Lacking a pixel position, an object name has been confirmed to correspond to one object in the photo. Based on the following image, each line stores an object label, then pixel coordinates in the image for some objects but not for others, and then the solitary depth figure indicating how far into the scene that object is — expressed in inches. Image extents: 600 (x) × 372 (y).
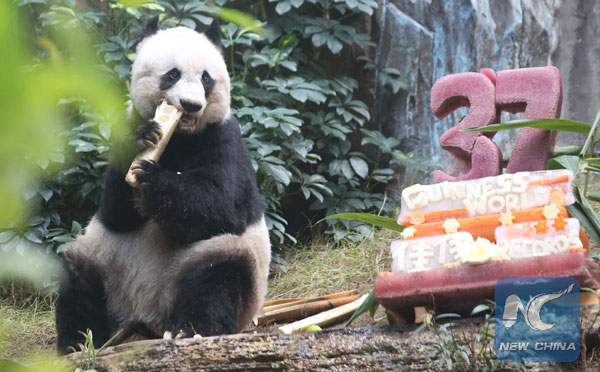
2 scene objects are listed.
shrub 461.1
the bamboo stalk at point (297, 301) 358.9
